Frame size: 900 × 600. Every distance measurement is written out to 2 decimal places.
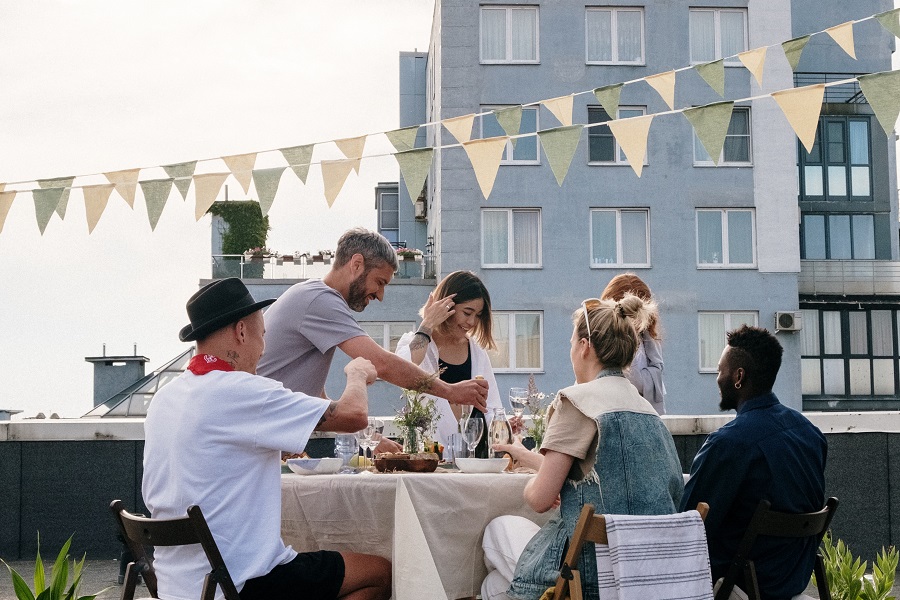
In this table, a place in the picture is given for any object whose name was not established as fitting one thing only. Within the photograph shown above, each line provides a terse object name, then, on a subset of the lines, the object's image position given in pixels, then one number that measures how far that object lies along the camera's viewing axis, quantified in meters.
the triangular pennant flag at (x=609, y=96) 7.03
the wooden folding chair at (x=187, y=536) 2.96
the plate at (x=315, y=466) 4.04
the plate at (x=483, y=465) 4.11
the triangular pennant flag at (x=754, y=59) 6.86
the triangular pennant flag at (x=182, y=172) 6.81
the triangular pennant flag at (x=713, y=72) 6.79
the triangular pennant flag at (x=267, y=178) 6.73
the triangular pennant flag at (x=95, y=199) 6.84
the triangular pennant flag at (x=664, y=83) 7.16
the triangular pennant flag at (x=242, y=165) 6.72
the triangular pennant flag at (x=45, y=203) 6.84
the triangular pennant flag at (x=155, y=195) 6.80
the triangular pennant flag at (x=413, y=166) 6.72
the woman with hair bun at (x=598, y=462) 3.40
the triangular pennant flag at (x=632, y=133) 6.48
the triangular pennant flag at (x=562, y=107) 7.38
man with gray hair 4.43
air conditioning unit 25.94
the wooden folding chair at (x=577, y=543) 3.04
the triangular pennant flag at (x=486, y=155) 6.62
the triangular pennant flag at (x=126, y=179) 6.82
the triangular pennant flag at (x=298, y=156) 6.72
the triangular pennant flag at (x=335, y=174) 6.82
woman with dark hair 5.46
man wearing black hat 3.09
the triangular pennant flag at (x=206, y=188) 6.78
